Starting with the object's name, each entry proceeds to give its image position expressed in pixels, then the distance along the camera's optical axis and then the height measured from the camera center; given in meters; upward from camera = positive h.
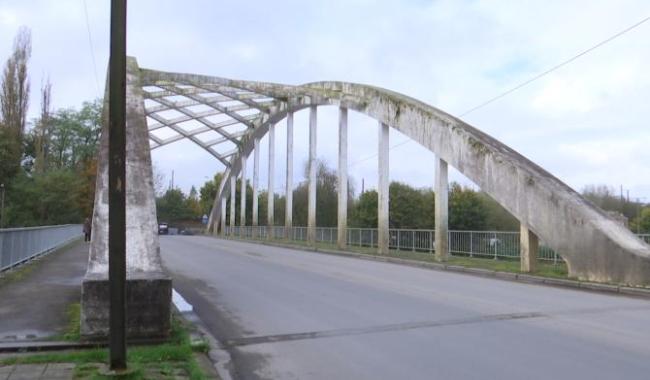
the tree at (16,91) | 39.06 +8.90
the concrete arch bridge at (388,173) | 8.95 +1.42
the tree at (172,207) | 87.62 +2.55
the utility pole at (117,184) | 5.41 +0.37
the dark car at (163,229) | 69.95 -0.60
